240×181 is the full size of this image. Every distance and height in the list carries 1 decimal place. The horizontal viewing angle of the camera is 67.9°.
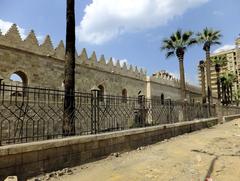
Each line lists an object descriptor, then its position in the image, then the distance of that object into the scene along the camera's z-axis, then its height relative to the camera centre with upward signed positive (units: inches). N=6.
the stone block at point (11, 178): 125.8 -50.2
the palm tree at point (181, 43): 704.0 +242.9
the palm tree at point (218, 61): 1211.8 +291.0
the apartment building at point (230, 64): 2455.8 +550.5
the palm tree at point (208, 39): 807.9 +295.9
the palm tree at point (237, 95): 1491.1 +67.5
